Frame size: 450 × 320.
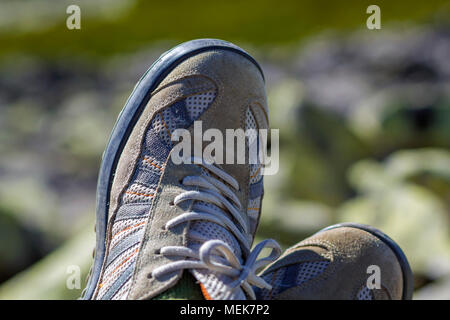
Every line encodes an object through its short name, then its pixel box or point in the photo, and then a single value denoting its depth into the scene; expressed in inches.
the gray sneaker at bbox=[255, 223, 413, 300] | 57.0
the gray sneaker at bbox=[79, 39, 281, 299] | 56.8
